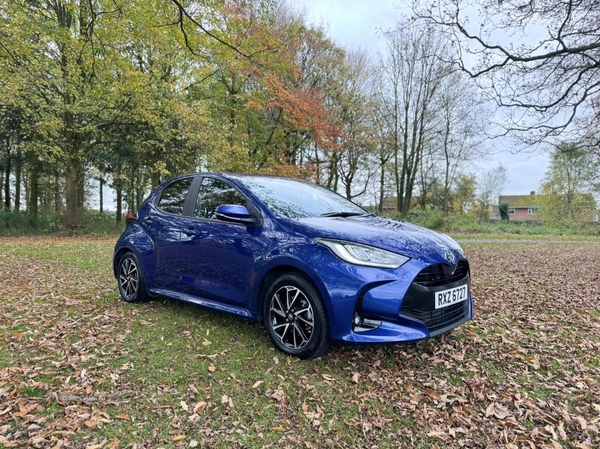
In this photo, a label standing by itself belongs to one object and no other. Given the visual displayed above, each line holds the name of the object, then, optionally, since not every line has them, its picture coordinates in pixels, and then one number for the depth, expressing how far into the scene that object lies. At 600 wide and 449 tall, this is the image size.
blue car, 2.64
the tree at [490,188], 38.75
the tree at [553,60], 6.95
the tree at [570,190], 25.91
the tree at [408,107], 20.14
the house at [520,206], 58.06
